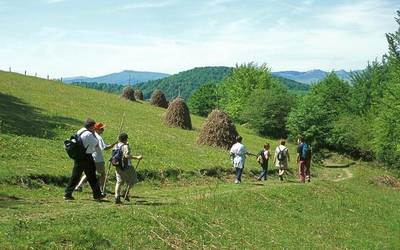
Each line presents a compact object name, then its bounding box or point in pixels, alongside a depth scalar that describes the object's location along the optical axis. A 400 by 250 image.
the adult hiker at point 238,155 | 24.61
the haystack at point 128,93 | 68.12
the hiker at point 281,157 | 27.81
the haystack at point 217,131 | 37.75
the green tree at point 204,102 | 114.50
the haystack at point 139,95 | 77.25
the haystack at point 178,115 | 47.62
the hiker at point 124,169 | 16.11
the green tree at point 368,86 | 65.62
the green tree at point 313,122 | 51.38
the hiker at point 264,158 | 27.94
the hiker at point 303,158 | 27.09
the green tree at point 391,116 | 46.88
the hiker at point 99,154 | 17.43
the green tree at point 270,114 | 65.62
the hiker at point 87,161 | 15.44
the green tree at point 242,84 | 82.12
